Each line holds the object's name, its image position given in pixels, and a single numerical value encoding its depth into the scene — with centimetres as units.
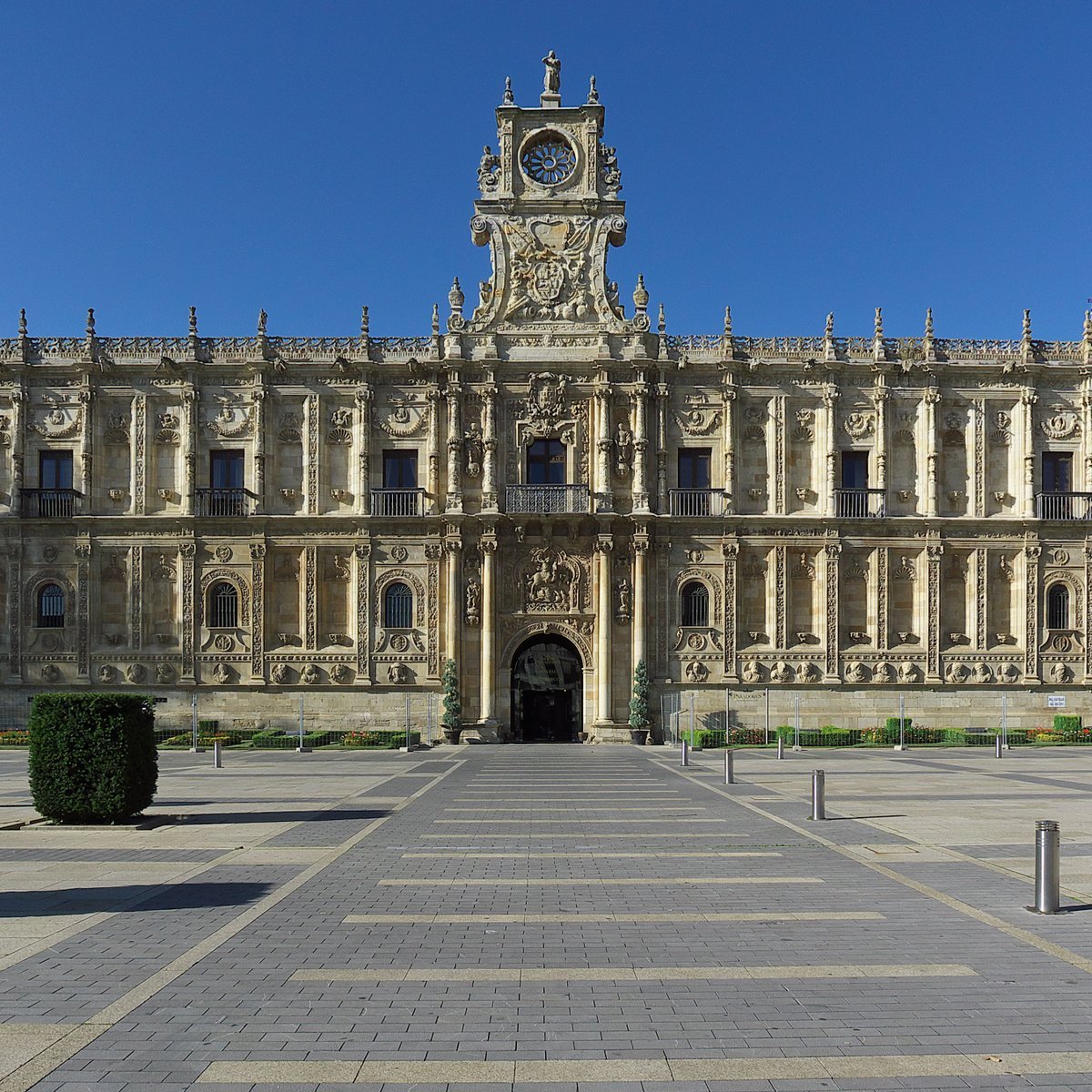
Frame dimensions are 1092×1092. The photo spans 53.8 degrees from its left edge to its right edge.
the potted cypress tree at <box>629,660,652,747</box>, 4547
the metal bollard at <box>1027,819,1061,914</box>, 1213
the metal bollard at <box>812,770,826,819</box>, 1934
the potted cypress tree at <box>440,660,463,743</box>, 4522
